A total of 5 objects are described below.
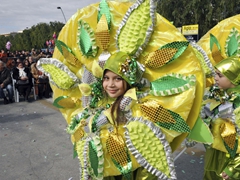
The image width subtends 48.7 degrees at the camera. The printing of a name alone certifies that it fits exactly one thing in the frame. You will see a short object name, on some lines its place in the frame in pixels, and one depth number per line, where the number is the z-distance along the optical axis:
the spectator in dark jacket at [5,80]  7.84
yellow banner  14.52
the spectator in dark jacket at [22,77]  7.87
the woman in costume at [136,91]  1.59
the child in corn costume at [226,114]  2.25
